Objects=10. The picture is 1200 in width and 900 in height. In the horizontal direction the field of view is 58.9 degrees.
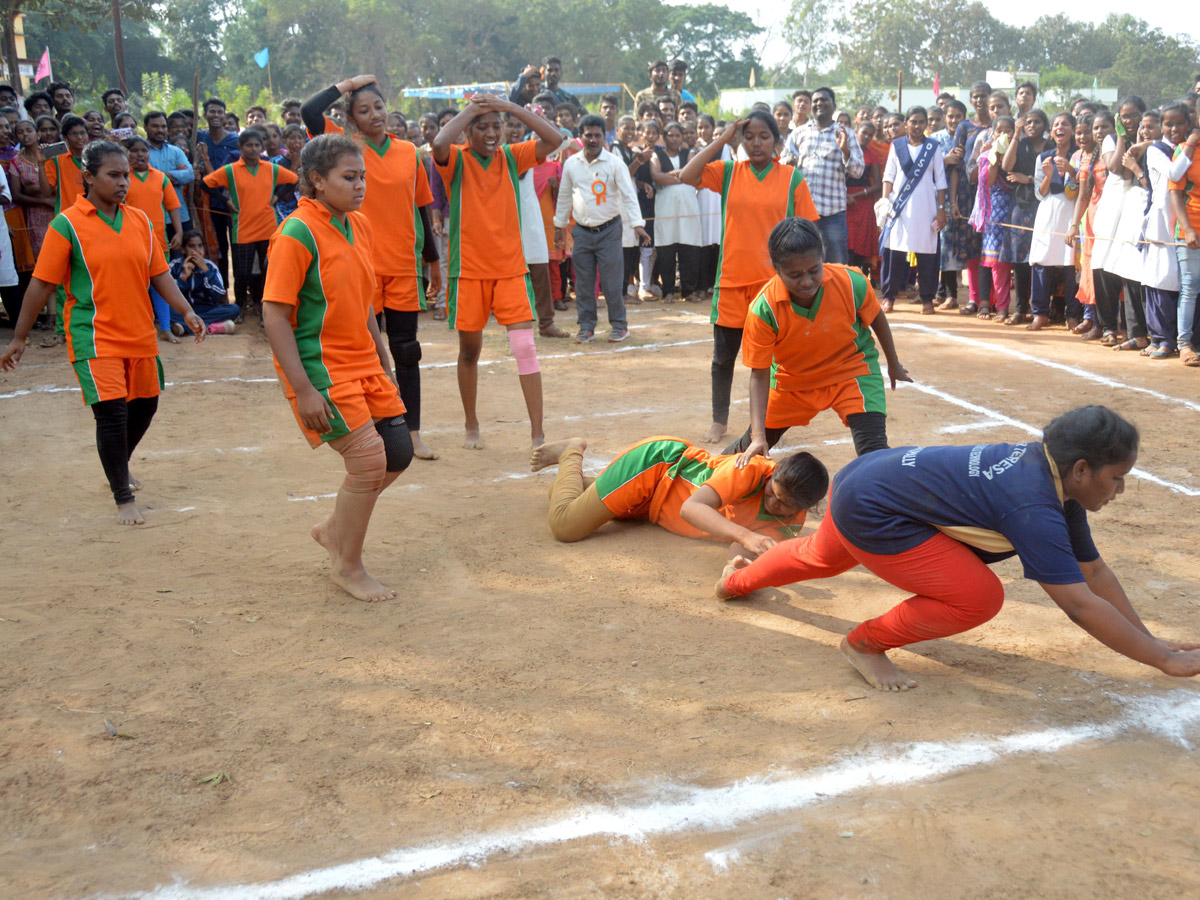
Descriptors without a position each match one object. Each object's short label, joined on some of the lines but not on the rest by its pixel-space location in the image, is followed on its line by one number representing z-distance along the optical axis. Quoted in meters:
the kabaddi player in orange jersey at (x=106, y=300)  5.33
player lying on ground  4.40
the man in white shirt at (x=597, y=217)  10.38
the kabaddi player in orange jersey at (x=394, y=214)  5.75
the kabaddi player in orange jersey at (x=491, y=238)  6.19
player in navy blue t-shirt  3.10
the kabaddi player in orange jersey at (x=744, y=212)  6.52
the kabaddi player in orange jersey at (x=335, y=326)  4.09
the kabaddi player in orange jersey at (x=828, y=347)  5.05
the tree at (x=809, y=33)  76.06
